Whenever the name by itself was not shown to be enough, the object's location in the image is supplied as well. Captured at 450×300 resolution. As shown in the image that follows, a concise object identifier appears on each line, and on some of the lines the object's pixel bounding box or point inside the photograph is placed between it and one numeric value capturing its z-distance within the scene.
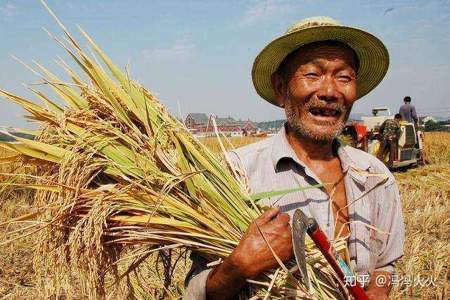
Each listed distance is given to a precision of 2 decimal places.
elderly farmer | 1.82
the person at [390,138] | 9.32
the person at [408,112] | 11.30
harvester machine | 9.66
